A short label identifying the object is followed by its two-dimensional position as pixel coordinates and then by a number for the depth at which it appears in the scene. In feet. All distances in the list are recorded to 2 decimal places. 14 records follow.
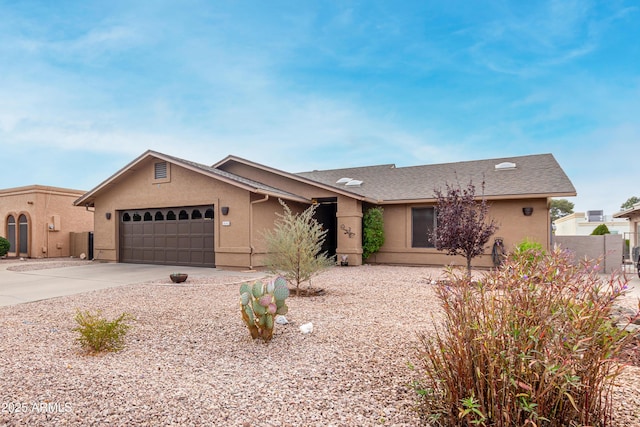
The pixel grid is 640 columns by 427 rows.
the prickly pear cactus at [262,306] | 14.92
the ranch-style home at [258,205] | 41.19
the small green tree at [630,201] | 164.29
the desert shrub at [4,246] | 58.34
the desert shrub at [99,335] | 13.88
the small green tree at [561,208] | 163.43
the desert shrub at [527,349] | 7.80
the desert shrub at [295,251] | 25.21
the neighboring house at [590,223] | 98.63
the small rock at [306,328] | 16.20
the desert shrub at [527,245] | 36.17
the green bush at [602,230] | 73.36
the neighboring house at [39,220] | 61.31
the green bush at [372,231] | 46.06
